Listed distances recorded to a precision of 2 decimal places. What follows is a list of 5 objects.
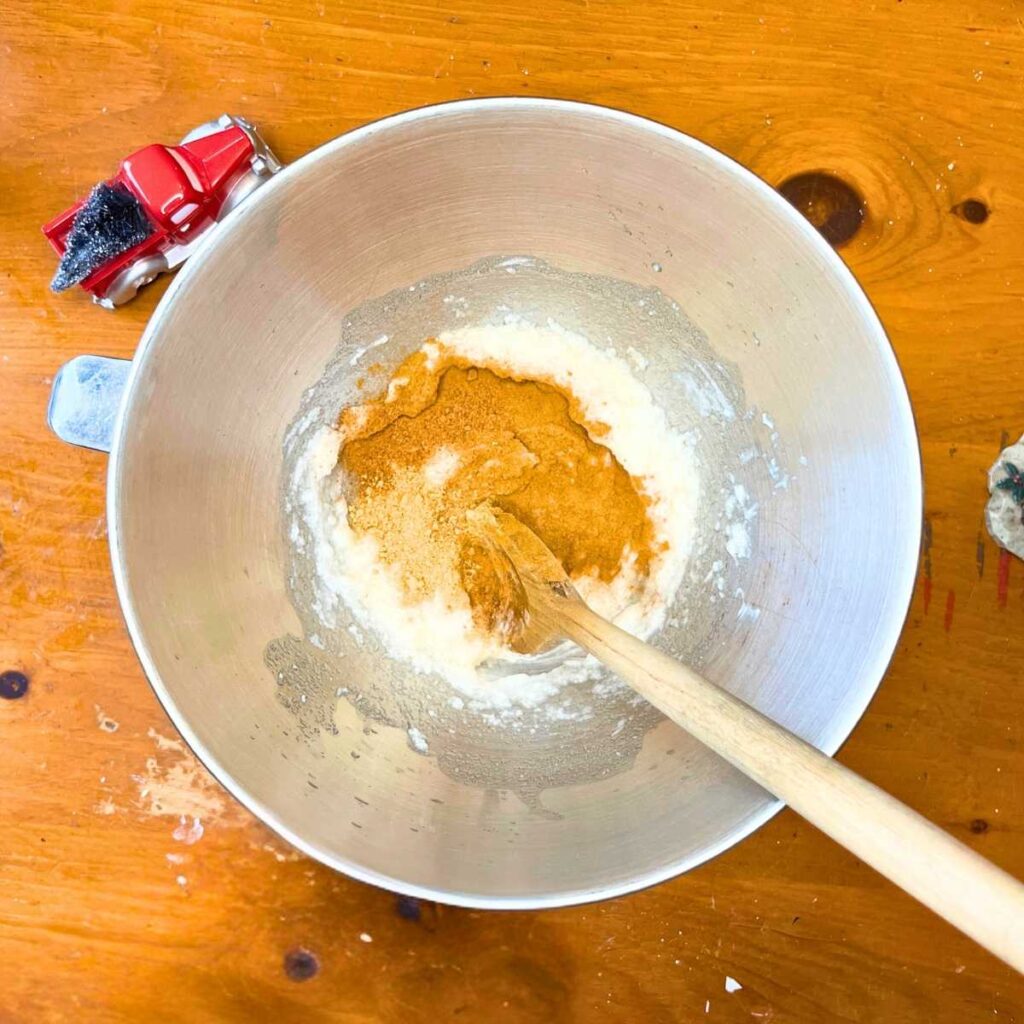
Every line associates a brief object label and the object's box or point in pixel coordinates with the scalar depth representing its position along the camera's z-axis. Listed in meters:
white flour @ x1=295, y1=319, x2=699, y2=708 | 0.34
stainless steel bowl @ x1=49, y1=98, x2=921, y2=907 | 0.27
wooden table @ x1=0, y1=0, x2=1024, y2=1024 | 0.34
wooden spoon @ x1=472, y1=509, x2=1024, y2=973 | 0.20
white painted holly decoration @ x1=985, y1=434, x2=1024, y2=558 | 0.34
